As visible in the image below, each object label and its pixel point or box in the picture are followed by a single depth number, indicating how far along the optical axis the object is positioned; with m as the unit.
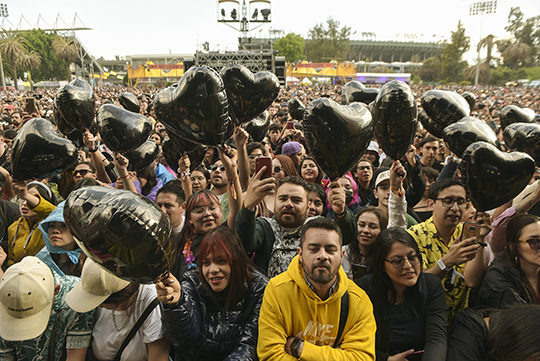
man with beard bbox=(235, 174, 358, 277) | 2.41
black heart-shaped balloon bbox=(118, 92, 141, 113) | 5.71
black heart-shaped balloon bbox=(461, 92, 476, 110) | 4.73
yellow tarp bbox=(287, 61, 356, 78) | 44.49
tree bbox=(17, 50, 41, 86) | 46.71
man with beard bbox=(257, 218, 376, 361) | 1.89
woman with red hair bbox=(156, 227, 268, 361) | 2.03
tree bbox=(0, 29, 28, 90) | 43.66
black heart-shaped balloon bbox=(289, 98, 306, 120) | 7.46
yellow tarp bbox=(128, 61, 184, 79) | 37.19
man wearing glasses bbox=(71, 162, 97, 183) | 3.92
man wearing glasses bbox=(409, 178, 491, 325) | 2.29
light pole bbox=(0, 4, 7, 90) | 55.66
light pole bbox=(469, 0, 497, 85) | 41.75
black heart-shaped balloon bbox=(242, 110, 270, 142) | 4.90
